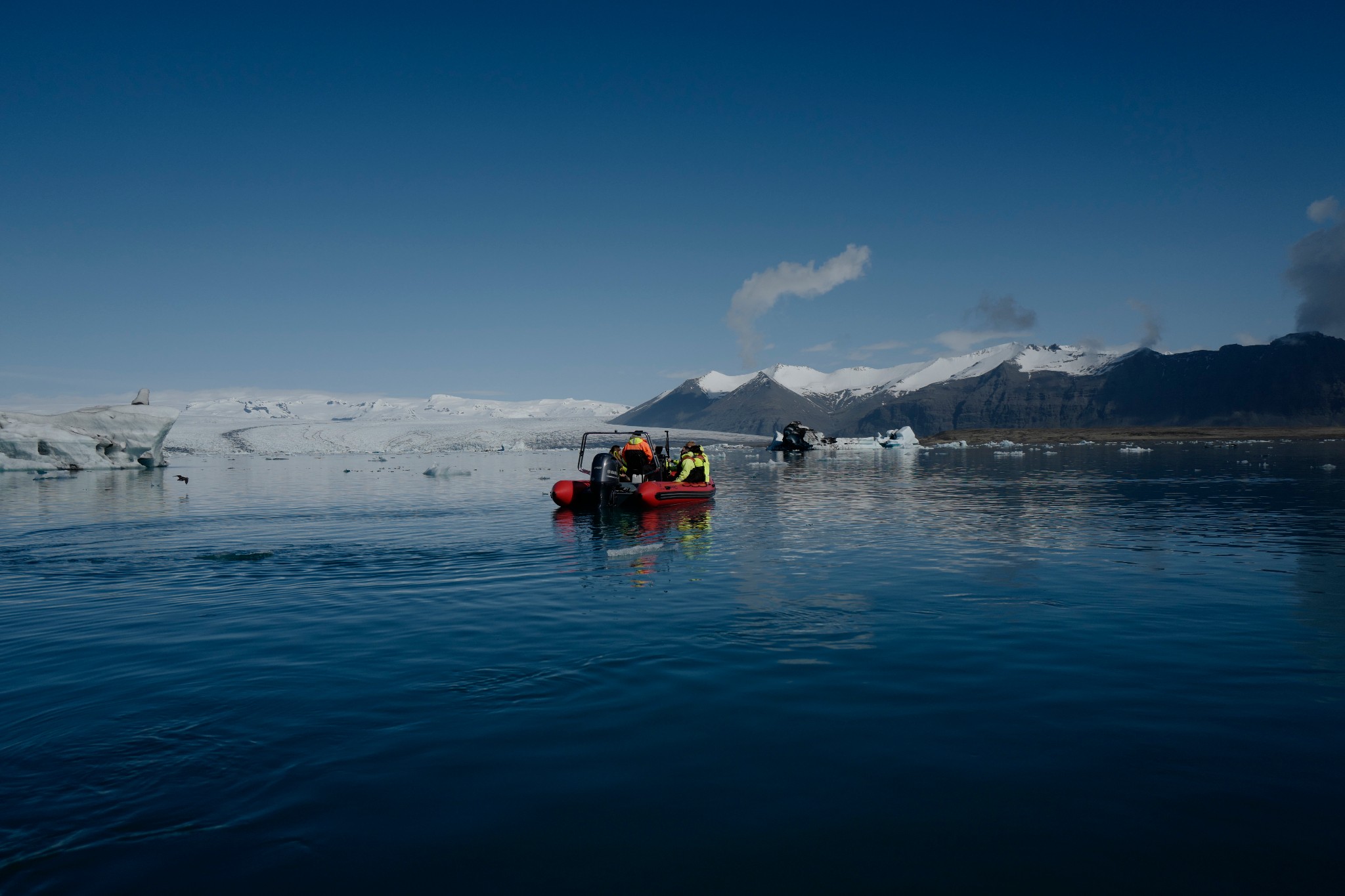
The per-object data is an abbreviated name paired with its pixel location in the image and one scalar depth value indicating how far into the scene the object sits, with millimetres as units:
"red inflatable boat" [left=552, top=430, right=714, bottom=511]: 27500
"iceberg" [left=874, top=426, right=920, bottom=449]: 120812
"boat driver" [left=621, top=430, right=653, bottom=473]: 30125
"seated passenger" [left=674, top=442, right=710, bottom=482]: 31078
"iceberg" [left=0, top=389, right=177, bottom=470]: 57613
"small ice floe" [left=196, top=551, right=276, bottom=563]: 18625
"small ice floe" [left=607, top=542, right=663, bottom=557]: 19250
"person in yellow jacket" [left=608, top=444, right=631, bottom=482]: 28720
